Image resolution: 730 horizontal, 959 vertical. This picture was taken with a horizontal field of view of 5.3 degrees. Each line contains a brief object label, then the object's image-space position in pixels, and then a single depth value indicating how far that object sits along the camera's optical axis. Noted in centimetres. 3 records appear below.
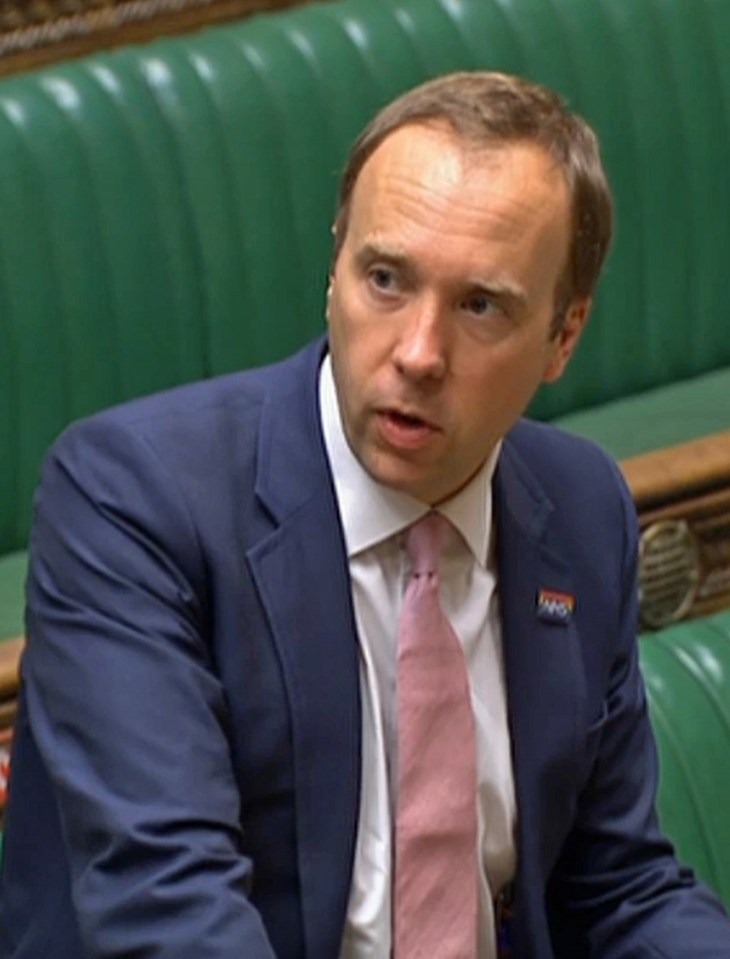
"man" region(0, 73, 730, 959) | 475
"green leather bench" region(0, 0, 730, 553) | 592
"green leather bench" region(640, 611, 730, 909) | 526
